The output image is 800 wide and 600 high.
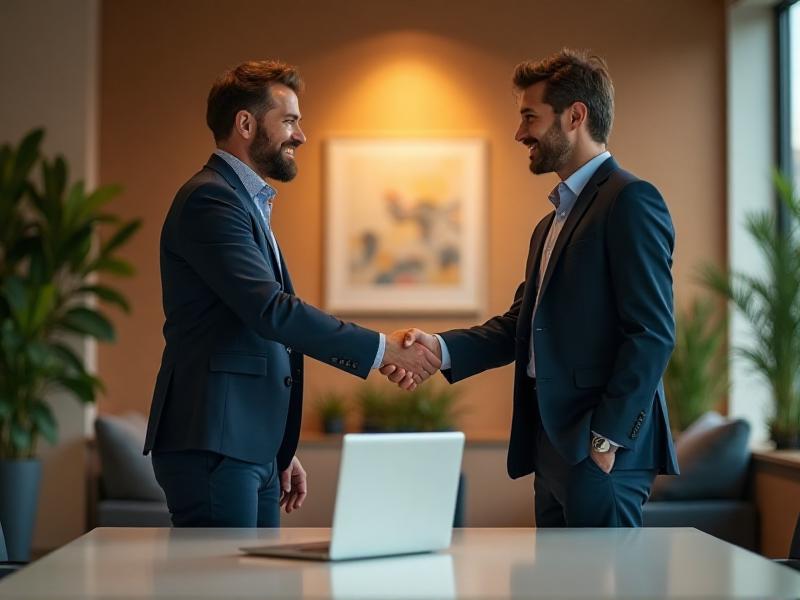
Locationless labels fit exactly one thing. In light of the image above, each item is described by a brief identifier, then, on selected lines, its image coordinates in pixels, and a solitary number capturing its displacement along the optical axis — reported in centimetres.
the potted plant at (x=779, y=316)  548
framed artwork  650
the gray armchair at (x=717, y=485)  535
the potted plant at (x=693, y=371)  611
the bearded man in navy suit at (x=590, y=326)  267
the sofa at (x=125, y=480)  547
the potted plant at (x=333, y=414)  630
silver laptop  203
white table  179
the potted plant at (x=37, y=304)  557
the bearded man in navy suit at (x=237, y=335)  268
